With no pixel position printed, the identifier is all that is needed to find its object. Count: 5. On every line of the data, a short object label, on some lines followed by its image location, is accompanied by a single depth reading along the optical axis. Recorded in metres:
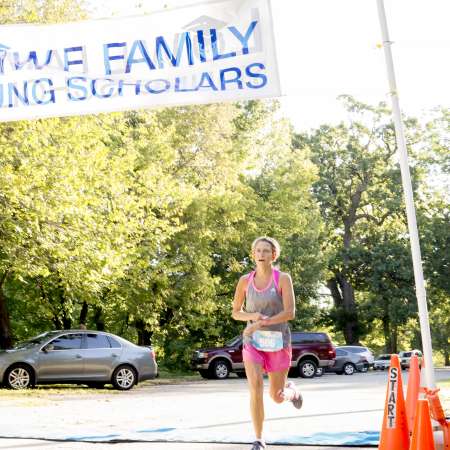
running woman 15.82
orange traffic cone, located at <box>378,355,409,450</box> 14.72
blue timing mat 18.31
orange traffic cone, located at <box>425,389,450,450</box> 14.87
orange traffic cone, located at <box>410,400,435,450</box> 13.30
